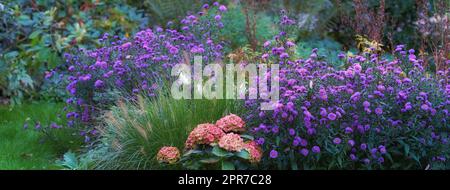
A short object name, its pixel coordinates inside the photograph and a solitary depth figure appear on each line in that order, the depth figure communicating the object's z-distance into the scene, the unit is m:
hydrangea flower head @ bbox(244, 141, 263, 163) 4.34
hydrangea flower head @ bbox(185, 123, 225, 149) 4.41
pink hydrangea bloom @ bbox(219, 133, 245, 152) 4.34
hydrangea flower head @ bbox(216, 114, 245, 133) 4.52
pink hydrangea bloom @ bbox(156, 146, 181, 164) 4.44
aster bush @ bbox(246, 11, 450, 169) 4.28
